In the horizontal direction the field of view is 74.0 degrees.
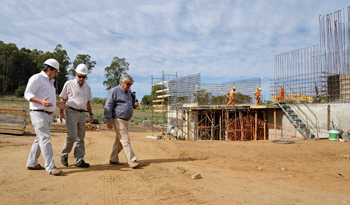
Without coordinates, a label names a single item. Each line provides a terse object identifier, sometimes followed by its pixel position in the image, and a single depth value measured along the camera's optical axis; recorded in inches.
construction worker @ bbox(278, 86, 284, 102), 638.7
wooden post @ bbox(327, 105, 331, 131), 533.3
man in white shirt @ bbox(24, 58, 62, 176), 145.8
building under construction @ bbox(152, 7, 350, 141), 572.5
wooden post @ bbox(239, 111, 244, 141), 682.5
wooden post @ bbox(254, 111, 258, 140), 668.2
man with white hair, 176.4
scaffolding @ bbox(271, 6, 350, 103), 560.2
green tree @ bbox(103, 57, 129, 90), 1844.2
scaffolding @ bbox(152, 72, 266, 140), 733.9
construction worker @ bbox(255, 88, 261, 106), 661.4
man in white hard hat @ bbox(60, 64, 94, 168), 167.6
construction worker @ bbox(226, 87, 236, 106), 633.6
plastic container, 465.9
